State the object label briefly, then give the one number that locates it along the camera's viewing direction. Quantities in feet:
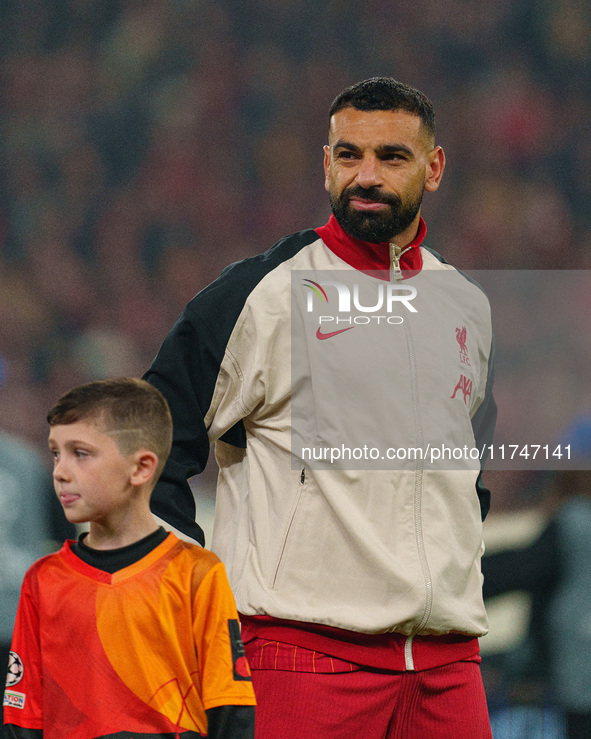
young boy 36.99
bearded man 37.91
